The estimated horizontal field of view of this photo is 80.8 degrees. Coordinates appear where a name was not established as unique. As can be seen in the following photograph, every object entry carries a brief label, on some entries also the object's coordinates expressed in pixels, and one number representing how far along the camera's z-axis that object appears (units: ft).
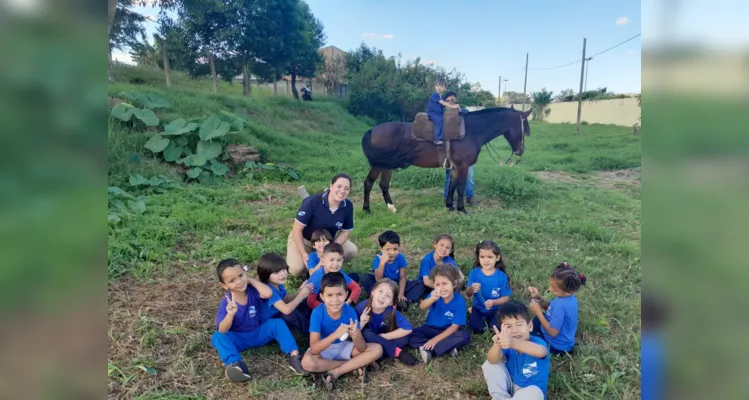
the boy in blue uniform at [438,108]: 13.98
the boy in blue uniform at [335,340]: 8.59
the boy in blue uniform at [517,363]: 7.47
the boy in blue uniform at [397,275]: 11.52
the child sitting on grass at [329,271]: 9.92
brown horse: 14.77
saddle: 14.60
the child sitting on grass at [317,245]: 11.43
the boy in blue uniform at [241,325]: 8.65
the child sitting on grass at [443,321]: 9.27
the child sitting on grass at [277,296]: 9.53
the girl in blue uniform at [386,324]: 9.25
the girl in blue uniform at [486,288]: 10.24
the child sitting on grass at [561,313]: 8.87
